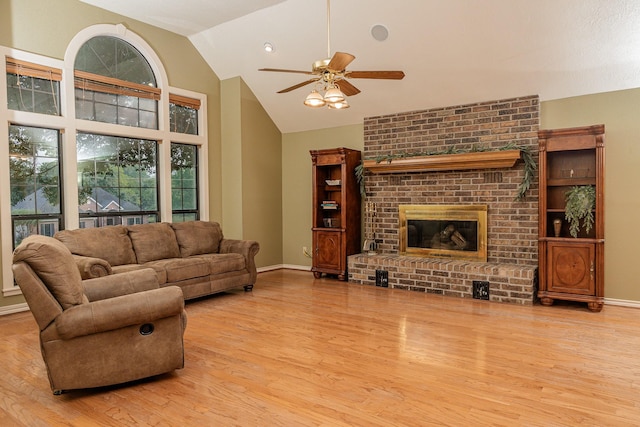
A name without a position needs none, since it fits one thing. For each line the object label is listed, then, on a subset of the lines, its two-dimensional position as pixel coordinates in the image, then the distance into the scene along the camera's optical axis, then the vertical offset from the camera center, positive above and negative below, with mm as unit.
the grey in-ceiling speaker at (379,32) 5254 +2151
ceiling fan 3607 +1174
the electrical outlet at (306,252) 7577 -855
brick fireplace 5441 +131
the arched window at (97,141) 4859 +875
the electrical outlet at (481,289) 5301 -1092
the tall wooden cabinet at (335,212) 6625 -126
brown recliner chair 2578 -770
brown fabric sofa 4805 -602
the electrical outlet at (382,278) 6102 -1078
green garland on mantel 5371 +668
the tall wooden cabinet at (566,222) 4719 -239
